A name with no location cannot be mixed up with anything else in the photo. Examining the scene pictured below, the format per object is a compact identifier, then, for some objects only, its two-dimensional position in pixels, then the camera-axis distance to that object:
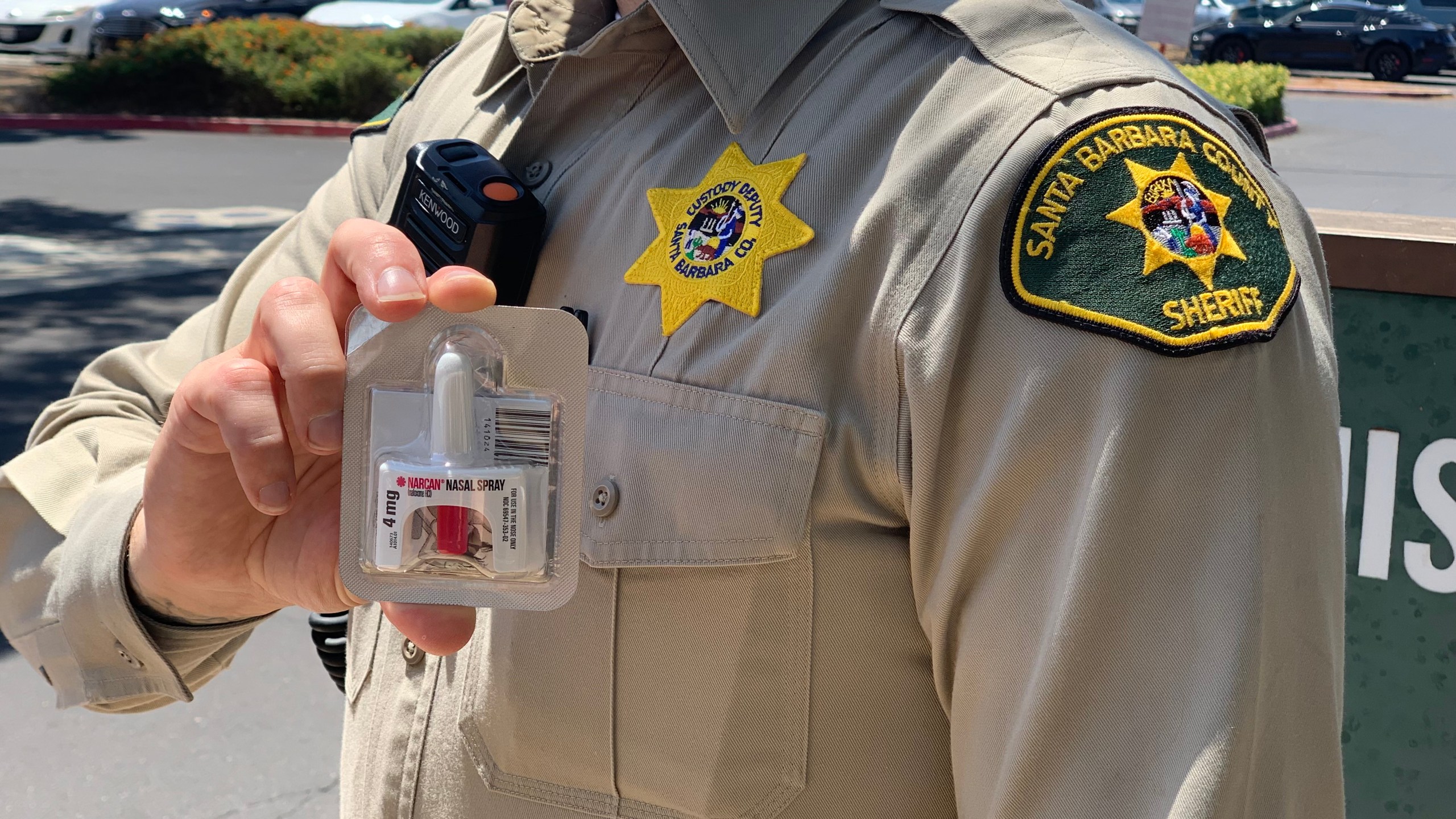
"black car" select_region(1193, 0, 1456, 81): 21.30
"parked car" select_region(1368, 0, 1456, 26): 25.36
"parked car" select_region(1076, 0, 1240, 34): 22.08
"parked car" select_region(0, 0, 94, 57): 17.59
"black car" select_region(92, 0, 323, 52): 18.05
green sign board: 2.17
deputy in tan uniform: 0.81
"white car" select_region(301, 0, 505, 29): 18.45
